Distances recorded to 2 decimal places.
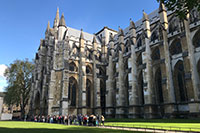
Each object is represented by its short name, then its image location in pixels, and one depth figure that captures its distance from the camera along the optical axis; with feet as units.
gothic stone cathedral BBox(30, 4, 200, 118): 62.35
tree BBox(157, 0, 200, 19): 28.43
